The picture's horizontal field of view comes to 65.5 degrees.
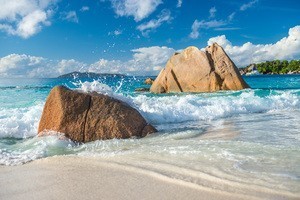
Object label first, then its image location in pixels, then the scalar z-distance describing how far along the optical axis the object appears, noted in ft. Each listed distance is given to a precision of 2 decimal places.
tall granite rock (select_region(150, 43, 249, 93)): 59.55
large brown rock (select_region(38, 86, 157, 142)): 16.55
